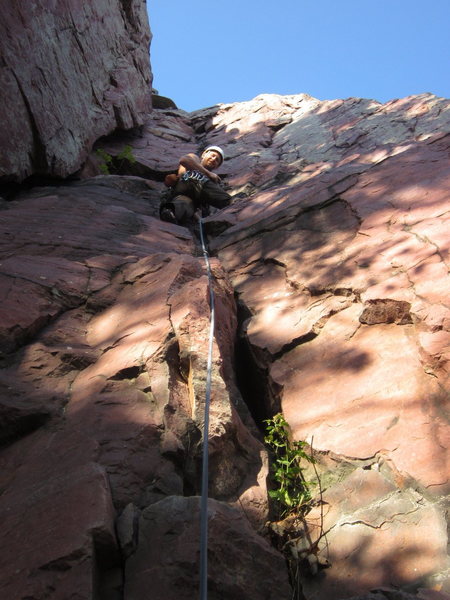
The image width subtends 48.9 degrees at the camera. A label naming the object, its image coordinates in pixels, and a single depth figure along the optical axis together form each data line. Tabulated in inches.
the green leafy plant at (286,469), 83.0
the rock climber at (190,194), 223.8
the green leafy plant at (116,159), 299.6
